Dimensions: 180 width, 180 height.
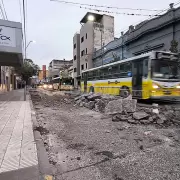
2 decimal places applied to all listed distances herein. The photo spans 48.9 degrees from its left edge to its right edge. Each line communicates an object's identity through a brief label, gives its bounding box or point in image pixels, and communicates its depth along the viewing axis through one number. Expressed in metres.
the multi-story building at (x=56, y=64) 104.10
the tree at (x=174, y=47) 16.95
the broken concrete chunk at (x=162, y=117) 7.38
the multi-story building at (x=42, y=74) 94.29
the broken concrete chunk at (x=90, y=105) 11.61
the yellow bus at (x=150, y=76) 11.86
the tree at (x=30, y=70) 39.85
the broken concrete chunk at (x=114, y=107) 8.96
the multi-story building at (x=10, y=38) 14.69
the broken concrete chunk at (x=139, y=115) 7.53
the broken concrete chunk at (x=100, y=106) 10.23
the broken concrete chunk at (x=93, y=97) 12.42
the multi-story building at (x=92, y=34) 41.26
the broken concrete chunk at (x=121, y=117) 7.85
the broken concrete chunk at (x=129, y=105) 8.82
